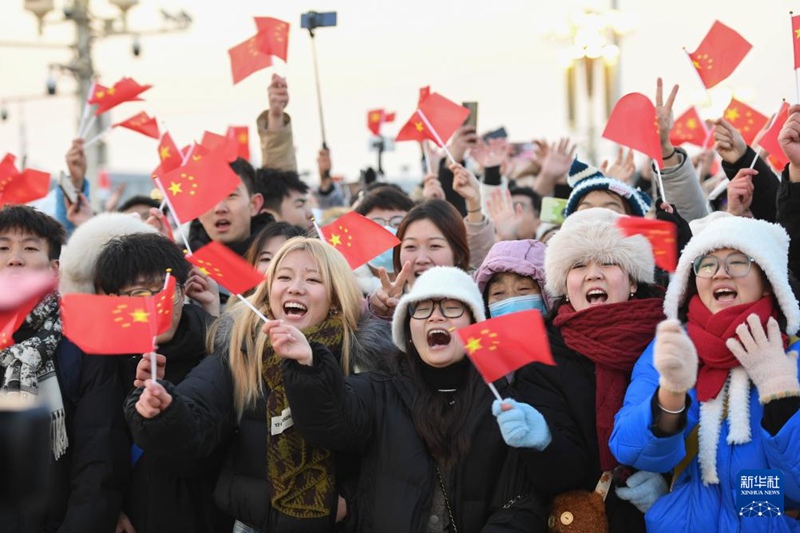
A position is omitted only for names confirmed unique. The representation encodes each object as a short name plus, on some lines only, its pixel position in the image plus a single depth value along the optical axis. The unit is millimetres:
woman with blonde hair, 3998
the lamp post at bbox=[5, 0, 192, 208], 20938
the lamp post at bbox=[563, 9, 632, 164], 17891
